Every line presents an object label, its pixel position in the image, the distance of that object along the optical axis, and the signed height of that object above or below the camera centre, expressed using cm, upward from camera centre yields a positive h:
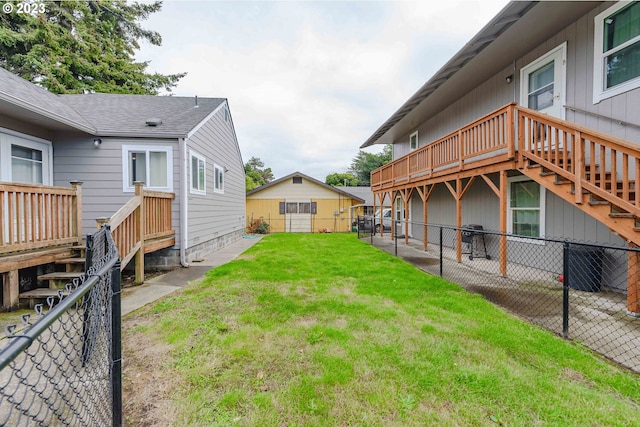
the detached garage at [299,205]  1914 +32
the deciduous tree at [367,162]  4390 +787
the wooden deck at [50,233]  398 -40
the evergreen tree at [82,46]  1377 +916
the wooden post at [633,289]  364 -107
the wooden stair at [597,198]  356 +18
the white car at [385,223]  1836 -90
